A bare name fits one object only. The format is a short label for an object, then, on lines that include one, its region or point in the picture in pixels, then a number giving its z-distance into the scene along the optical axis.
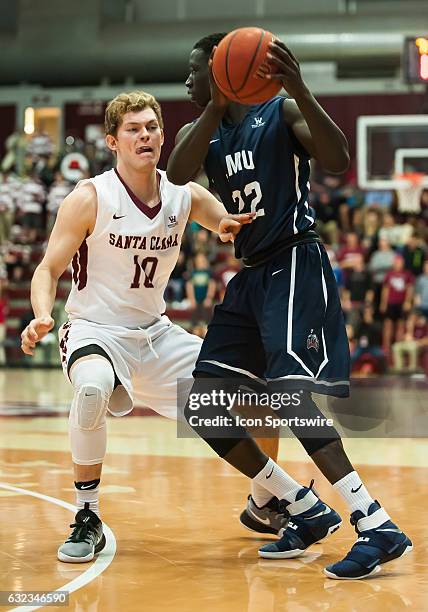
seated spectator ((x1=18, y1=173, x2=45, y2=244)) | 20.55
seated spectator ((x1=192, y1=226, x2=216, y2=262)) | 17.45
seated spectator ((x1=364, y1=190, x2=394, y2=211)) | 19.50
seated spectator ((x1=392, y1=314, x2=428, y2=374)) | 15.41
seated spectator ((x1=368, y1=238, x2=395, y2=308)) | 16.25
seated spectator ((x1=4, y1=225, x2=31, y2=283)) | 19.47
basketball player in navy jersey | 4.32
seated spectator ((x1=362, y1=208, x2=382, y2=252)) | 17.30
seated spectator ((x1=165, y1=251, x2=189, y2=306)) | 17.14
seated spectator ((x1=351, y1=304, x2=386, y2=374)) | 15.03
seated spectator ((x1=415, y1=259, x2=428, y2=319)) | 15.71
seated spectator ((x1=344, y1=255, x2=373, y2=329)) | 15.88
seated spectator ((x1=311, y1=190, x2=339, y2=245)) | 18.33
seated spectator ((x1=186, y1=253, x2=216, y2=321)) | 16.34
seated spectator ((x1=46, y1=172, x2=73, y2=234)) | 20.28
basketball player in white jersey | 4.79
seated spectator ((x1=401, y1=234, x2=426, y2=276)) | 16.28
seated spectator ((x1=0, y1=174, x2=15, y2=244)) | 21.02
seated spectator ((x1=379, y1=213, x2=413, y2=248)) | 17.16
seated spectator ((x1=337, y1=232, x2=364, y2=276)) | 16.47
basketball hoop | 19.23
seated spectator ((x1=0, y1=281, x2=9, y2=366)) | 17.67
